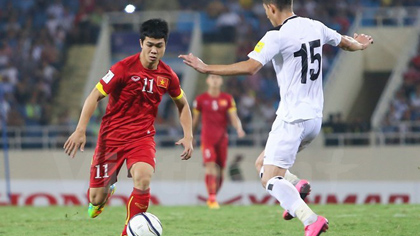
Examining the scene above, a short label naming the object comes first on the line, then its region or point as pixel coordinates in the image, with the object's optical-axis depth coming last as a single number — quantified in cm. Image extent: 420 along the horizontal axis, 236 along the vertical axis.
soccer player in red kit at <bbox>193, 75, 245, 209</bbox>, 3219
